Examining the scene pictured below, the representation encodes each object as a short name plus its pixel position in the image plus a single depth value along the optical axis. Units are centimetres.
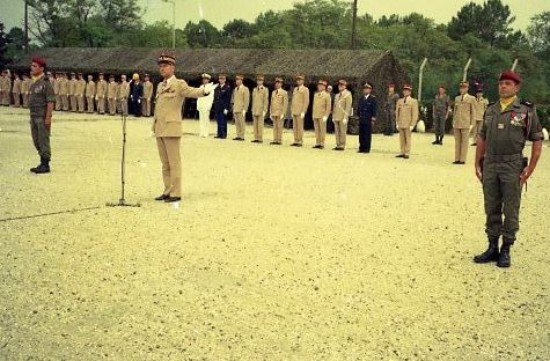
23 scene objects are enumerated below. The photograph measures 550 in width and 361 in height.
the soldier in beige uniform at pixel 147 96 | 2916
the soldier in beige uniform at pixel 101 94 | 3033
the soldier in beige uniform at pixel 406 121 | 1501
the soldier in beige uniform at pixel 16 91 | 3338
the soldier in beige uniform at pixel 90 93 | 3089
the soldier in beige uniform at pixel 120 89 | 2821
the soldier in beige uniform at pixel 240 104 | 1847
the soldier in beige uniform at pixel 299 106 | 1689
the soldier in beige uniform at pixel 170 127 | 834
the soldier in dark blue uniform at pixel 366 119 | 1608
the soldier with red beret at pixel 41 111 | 1032
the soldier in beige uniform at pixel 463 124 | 1428
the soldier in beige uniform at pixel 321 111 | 1661
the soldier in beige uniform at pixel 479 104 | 1741
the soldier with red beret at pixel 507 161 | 574
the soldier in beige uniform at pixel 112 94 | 3011
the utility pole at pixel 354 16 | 3167
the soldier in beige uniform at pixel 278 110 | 1742
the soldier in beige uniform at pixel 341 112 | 1625
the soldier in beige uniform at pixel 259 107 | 1802
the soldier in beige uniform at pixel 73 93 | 3144
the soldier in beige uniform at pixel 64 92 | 3180
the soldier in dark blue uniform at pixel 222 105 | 1888
